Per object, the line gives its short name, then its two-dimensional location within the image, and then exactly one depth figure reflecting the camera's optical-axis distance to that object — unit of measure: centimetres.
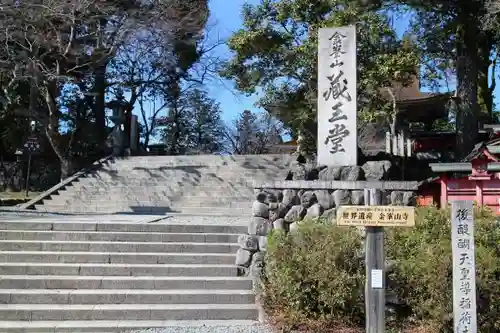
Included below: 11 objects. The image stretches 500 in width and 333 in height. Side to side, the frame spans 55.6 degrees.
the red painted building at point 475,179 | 1112
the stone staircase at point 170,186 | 1574
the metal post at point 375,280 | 467
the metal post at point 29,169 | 2020
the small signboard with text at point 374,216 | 458
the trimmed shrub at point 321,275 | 513
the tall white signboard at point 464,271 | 445
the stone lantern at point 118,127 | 2173
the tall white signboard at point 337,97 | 718
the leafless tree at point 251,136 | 3095
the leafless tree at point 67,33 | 1314
